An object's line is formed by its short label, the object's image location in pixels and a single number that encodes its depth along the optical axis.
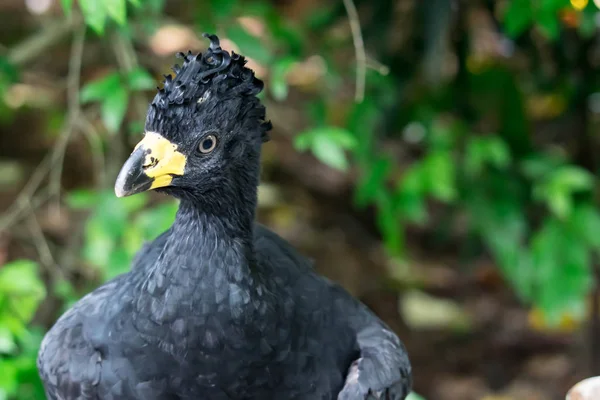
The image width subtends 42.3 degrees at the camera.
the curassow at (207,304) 1.63
